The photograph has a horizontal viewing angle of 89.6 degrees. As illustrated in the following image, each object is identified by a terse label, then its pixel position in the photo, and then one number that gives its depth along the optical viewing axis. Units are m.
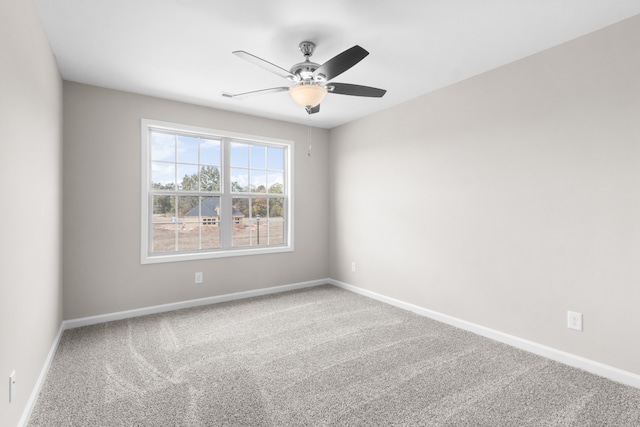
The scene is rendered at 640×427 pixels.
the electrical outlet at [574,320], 2.45
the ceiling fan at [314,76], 2.08
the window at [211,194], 3.83
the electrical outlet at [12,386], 1.57
